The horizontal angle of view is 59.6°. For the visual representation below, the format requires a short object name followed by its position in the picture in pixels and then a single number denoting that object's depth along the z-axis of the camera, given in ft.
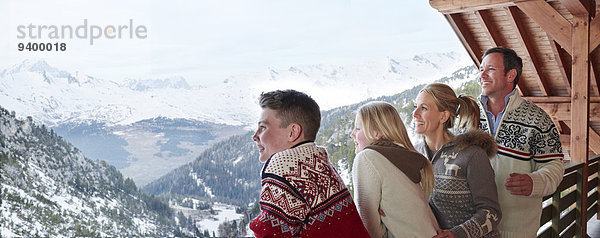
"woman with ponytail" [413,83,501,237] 4.61
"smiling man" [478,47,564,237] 5.58
